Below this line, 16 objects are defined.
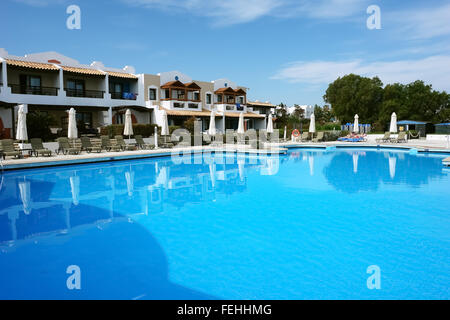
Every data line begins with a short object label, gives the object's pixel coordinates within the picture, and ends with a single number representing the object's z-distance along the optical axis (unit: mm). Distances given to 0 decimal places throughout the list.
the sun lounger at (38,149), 16325
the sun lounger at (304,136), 29214
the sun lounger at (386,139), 28791
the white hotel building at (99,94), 23969
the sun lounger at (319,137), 29128
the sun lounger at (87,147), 18591
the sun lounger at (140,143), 21969
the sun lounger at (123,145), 20356
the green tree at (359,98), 57094
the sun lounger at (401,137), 28094
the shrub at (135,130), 24312
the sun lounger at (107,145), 19789
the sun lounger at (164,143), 22552
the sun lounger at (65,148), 17734
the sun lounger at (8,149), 15055
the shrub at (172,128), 27233
